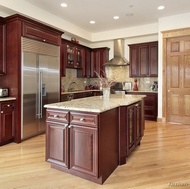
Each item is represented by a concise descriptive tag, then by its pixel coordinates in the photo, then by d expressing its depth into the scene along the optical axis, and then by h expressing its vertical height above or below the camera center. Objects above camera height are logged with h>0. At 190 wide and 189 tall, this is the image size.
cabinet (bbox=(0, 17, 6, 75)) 3.89 +0.96
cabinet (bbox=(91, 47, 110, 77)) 7.15 +1.33
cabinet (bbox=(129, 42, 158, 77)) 6.15 +1.15
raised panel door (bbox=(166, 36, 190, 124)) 5.32 +0.36
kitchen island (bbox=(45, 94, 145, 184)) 2.17 -0.60
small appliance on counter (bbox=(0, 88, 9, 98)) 3.78 +0.00
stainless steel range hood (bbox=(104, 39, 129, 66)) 6.79 +1.49
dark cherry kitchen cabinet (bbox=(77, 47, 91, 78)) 6.94 +1.01
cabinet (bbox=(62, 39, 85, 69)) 5.84 +1.31
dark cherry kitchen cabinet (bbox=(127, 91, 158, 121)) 5.91 -0.44
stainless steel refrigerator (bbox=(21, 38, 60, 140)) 3.93 +0.24
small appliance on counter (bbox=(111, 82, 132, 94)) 6.93 +0.22
